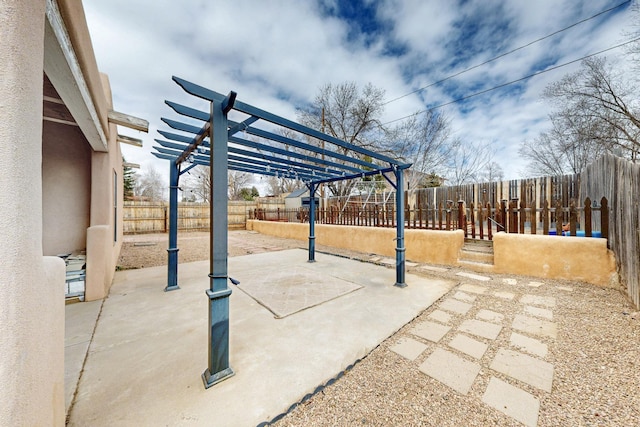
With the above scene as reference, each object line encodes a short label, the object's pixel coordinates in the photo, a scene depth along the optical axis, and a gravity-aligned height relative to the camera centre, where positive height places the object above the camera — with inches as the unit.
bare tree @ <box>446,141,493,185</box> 639.8 +156.8
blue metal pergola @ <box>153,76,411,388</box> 71.4 +32.1
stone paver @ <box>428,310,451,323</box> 107.7 -50.9
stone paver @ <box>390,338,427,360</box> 82.4 -51.8
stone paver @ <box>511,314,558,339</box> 94.6 -50.0
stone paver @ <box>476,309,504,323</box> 106.6 -50.3
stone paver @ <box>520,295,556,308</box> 121.0 -48.5
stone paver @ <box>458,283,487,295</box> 141.9 -49.3
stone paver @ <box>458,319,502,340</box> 94.9 -50.9
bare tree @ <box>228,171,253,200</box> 1092.5 +155.5
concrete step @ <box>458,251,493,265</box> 189.8 -36.7
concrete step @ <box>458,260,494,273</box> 181.8 -44.0
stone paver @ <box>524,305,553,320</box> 108.3 -49.2
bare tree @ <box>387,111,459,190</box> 567.2 +186.6
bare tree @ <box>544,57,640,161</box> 353.1 +181.3
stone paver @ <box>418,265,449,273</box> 187.9 -47.9
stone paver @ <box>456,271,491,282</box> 165.0 -48.0
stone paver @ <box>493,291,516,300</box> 131.9 -49.0
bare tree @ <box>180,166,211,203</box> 1044.5 +143.1
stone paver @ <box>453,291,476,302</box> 131.0 -49.9
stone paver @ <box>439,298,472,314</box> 117.1 -50.3
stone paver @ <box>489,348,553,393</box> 68.6 -51.2
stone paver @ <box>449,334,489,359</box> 82.9 -51.4
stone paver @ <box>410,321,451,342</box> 93.7 -51.5
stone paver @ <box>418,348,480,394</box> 68.4 -51.8
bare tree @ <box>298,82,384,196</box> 567.8 +265.9
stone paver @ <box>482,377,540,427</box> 56.9 -51.6
